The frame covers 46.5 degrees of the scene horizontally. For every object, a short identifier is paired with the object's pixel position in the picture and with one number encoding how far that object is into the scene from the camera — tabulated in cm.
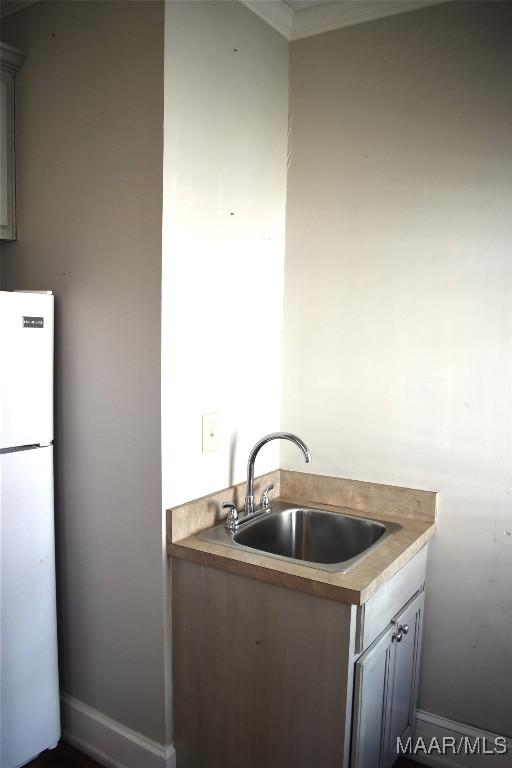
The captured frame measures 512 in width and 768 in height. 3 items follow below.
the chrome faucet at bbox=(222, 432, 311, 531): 194
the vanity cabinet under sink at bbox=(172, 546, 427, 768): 156
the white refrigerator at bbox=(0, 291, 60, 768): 184
